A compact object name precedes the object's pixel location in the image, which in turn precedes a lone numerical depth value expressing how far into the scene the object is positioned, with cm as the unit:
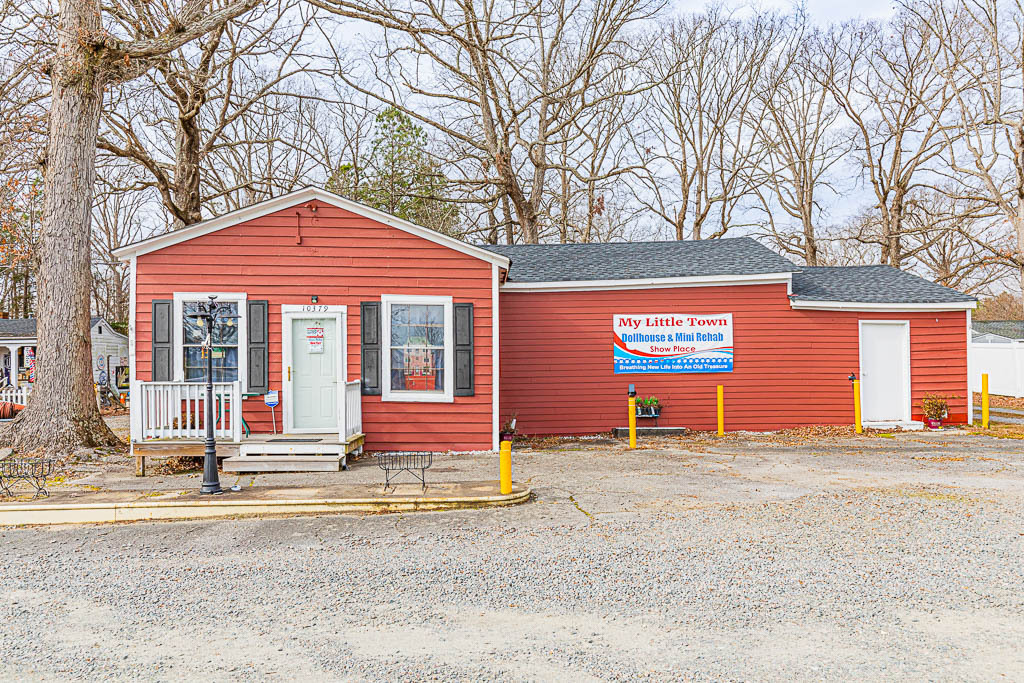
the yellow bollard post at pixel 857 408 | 1441
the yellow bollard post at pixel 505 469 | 819
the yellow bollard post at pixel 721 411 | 1452
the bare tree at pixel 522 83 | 2216
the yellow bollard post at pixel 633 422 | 1290
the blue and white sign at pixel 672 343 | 1477
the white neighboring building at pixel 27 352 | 2741
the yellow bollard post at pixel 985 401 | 1516
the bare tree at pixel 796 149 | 3178
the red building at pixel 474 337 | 1143
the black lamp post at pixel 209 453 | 854
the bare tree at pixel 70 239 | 1156
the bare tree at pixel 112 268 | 3866
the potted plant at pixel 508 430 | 1399
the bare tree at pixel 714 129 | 3148
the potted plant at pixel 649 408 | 1461
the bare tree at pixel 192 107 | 2041
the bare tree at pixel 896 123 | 2842
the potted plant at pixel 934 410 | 1509
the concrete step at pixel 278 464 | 1028
